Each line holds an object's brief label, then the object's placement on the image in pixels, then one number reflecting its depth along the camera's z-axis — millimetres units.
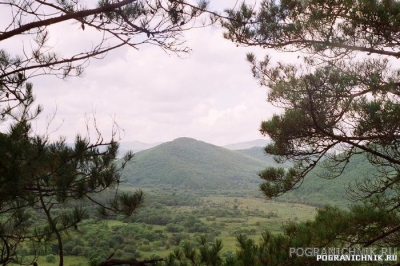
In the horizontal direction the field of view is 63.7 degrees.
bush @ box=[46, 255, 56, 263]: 23506
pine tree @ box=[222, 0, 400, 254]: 3836
